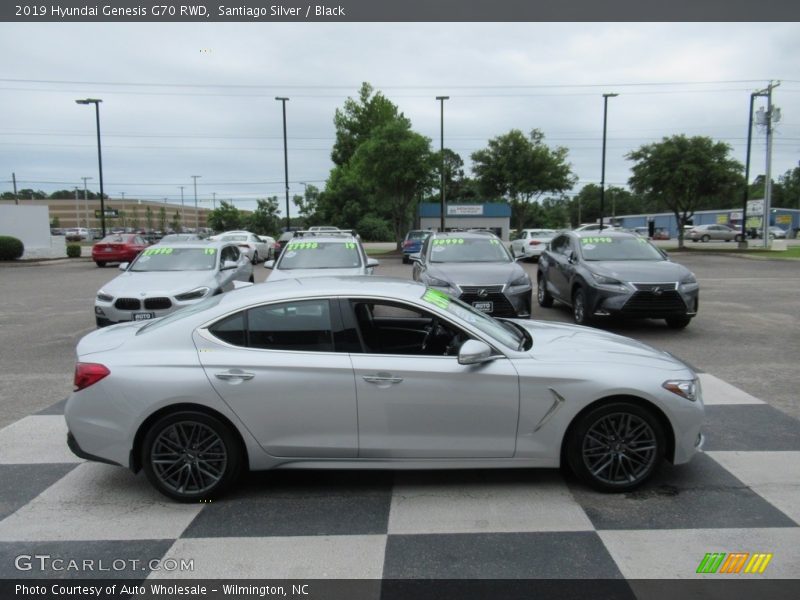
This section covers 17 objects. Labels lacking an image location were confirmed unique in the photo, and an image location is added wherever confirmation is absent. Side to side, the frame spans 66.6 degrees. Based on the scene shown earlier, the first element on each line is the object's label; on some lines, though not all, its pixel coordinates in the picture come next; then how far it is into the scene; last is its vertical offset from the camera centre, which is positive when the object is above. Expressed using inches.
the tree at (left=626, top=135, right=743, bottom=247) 1282.0 +94.8
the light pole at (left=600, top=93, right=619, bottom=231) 1422.2 +217.4
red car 1066.7 -54.3
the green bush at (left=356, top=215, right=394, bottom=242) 2397.9 -47.8
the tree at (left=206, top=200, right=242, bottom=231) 2812.5 -3.2
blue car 1099.3 -44.9
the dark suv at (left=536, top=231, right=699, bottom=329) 378.3 -41.3
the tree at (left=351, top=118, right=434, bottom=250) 1328.7 +123.0
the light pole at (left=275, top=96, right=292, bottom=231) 1445.3 +139.7
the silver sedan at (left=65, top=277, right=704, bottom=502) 158.7 -49.7
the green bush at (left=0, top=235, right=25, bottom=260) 1168.2 -56.0
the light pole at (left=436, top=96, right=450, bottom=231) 1432.2 +240.2
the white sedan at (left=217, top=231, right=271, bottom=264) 1051.6 -47.4
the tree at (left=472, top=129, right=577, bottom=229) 1704.0 +141.3
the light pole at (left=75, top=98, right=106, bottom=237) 1306.6 +242.5
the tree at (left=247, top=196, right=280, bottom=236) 2613.2 -7.8
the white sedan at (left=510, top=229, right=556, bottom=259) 1099.3 -48.1
